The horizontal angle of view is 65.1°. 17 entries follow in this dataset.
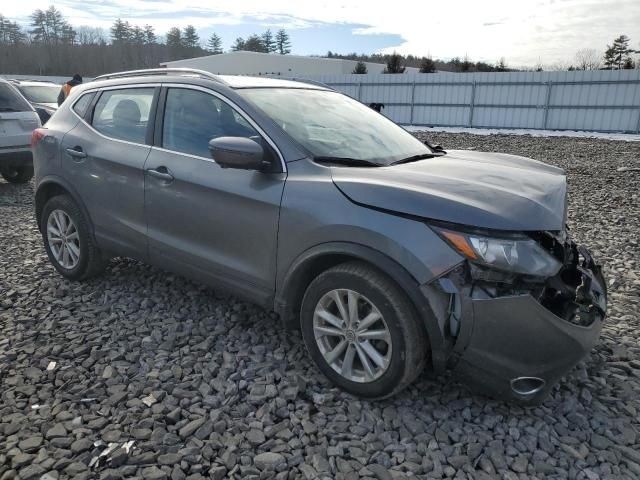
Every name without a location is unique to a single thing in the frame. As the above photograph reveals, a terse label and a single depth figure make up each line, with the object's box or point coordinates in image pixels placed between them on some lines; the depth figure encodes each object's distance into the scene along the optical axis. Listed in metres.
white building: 46.88
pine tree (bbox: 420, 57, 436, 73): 34.38
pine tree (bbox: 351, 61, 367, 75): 40.00
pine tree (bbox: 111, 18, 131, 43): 87.56
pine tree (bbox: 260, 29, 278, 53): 84.92
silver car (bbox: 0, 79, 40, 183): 7.77
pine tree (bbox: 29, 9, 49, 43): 84.94
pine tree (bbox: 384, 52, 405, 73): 36.19
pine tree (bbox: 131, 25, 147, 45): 87.06
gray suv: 2.35
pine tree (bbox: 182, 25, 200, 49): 89.44
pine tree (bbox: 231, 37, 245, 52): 83.69
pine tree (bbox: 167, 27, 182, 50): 87.41
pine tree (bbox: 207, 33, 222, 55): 94.29
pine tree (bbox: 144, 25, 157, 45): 87.19
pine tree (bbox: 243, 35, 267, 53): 82.81
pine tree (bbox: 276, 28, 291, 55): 87.62
